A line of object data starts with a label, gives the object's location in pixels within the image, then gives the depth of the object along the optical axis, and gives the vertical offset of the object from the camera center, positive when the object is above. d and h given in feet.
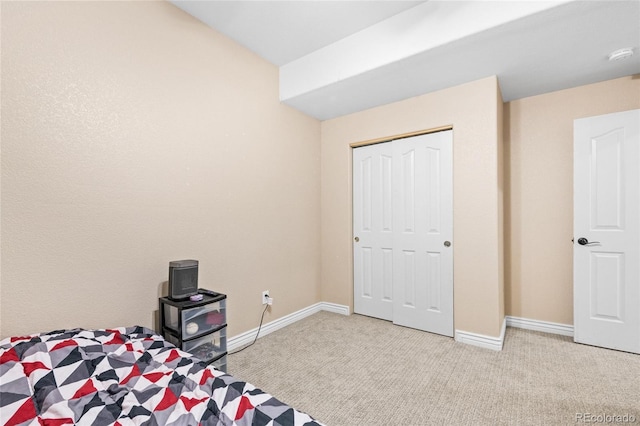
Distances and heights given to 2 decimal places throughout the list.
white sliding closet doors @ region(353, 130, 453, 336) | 9.39 -0.70
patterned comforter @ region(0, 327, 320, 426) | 3.37 -2.33
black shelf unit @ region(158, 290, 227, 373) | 6.23 -2.53
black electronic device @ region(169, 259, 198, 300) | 6.44 -1.48
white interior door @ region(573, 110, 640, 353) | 7.96 -0.61
